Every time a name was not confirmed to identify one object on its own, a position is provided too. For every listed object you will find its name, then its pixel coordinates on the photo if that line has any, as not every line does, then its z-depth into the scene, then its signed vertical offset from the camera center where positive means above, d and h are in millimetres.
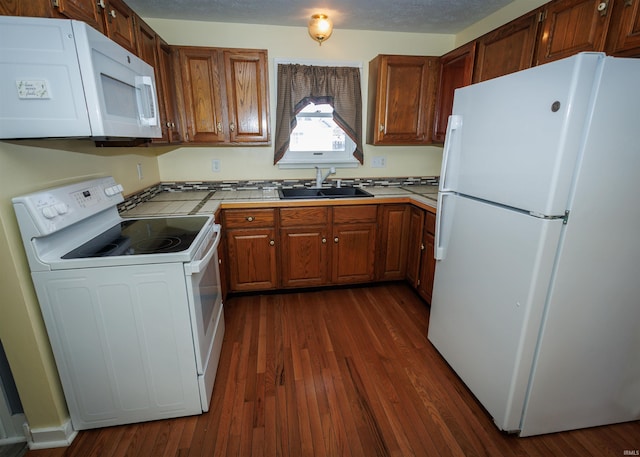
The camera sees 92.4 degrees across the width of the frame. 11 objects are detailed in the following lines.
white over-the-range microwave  1045 +216
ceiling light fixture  2148 +804
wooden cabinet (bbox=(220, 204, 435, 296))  2541 -861
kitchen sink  2947 -454
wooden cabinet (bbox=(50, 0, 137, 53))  1159 +559
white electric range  1279 -705
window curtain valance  2691 +431
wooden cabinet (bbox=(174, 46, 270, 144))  2410 +387
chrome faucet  2935 -289
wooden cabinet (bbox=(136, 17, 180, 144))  1917 +499
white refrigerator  1128 -396
